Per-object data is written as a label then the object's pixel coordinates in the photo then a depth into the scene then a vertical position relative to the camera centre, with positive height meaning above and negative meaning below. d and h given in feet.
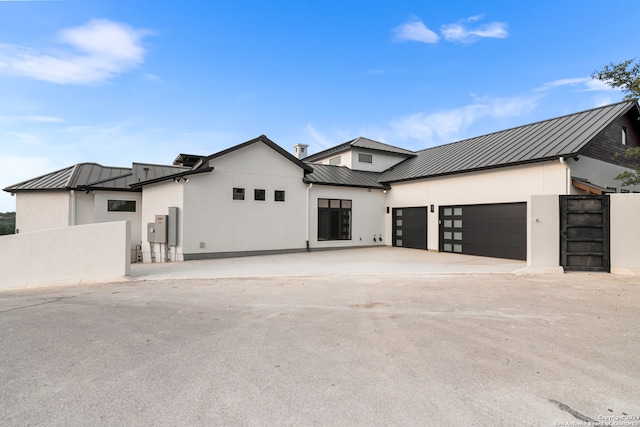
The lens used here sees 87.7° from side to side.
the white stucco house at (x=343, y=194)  43.62 +3.32
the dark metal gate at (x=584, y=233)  32.09 -1.61
